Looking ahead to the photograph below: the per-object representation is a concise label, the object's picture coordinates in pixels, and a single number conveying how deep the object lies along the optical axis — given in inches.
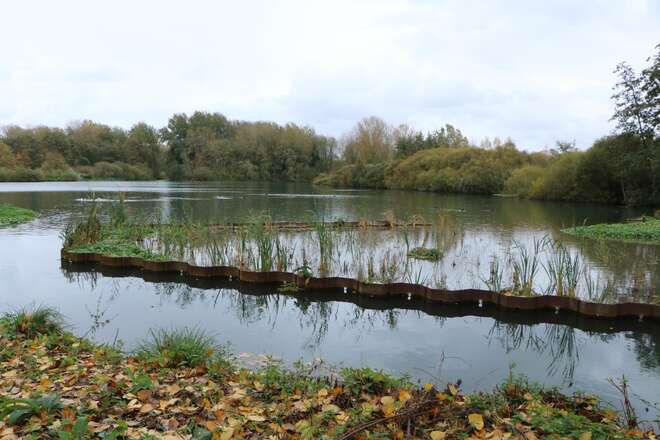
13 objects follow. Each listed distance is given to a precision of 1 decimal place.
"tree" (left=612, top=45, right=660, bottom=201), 993.4
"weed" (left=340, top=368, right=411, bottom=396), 150.2
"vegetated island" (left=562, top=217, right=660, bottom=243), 539.2
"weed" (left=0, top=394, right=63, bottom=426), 114.0
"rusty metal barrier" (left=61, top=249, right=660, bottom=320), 261.1
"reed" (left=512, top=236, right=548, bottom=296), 288.4
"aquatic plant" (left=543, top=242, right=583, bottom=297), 283.3
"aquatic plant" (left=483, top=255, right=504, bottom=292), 297.0
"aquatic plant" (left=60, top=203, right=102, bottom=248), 412.8
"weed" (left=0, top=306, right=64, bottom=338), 197.8
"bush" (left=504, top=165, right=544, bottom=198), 1348.7
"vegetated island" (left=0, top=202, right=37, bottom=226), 606.6
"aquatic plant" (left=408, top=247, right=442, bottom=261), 415.2
